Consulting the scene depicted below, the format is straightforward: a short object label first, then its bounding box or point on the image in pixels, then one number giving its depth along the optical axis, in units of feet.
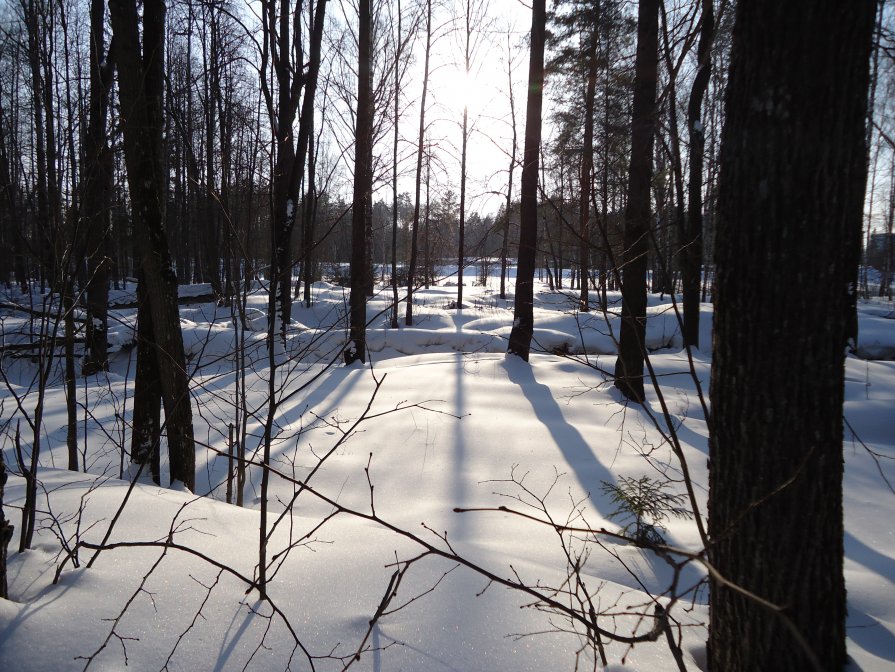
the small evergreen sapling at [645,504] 8.30
